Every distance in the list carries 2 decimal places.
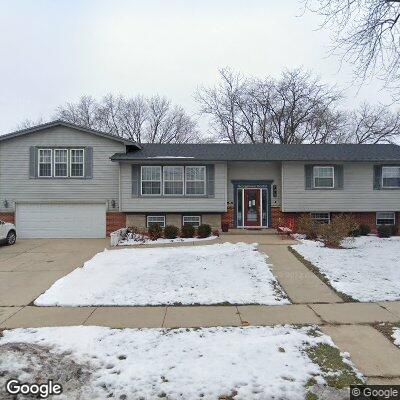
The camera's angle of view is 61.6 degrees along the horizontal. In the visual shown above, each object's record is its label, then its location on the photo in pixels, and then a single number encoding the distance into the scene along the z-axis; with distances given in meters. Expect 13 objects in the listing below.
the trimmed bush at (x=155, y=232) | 15.50
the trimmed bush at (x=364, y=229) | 17.08
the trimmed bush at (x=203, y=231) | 15.72
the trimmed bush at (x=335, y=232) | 12.76
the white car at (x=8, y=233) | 14.64
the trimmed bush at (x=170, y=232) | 15.57
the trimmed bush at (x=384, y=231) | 16.61
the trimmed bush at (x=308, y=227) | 14.97
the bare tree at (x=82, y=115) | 43.28
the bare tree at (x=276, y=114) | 34.91
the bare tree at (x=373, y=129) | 34.94
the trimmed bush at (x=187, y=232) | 15.84
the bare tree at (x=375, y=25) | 10.66
